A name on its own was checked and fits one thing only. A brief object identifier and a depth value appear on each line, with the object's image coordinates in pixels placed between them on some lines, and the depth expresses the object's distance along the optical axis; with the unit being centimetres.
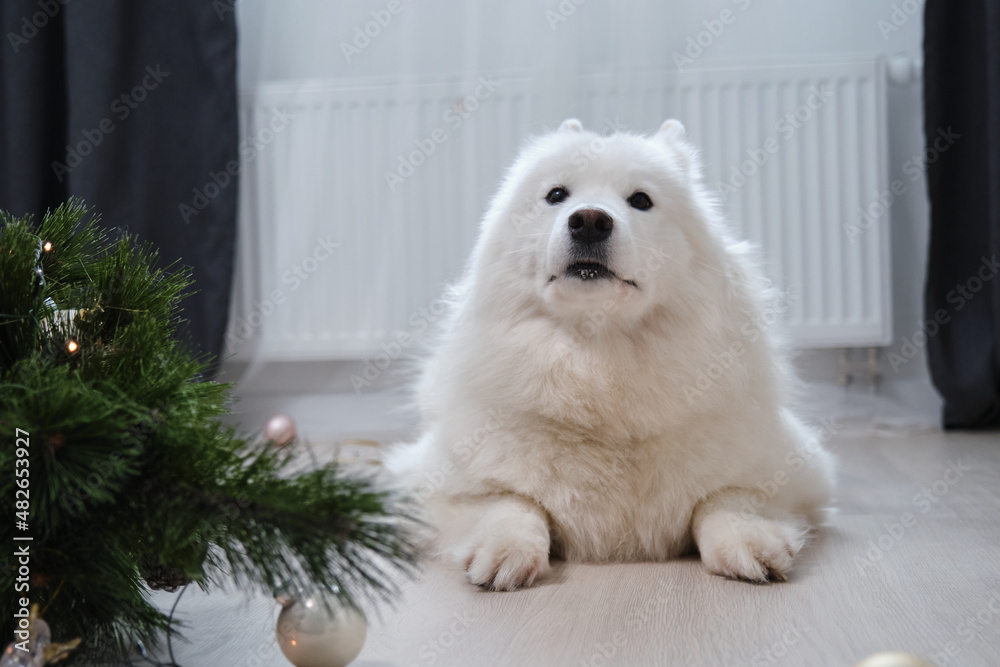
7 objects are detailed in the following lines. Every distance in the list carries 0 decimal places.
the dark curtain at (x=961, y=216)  354
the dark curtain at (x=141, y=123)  376
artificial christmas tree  99
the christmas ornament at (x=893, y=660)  107
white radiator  375
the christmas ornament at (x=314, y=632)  117
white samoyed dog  185
